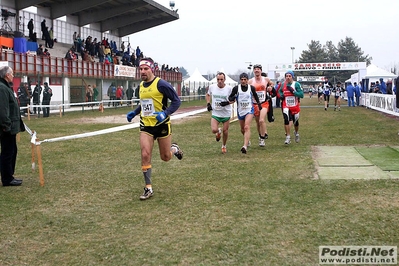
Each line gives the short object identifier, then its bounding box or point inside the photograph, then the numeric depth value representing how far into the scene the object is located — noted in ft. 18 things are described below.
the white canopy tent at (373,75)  150.41
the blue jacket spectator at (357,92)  132.57
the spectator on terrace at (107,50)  150.81
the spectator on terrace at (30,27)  118.62
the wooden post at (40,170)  27.35
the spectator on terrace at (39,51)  110.63
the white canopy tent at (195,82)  214.40
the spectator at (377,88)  118.00
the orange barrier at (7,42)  99.71
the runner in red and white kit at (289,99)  44.19
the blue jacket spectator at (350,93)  130.31
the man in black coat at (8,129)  27.43
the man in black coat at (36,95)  92.22
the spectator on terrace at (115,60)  151.29
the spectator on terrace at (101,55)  142.66
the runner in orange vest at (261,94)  43.06
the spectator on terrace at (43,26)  125.44
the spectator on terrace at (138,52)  183.38
